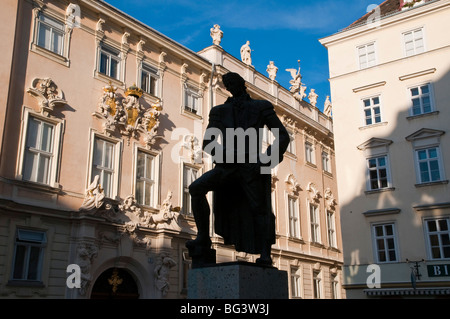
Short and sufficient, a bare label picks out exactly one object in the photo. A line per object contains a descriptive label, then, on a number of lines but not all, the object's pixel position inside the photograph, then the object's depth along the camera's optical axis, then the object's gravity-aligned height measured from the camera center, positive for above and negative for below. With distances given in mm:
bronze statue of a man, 5527 +1384
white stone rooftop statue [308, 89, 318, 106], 33500 +13868
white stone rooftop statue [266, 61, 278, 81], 28922 +13601
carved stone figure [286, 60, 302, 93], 30922 +14005
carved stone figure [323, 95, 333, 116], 35469 +13896
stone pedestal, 4719 +221
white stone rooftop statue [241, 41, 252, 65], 26969 +13575
